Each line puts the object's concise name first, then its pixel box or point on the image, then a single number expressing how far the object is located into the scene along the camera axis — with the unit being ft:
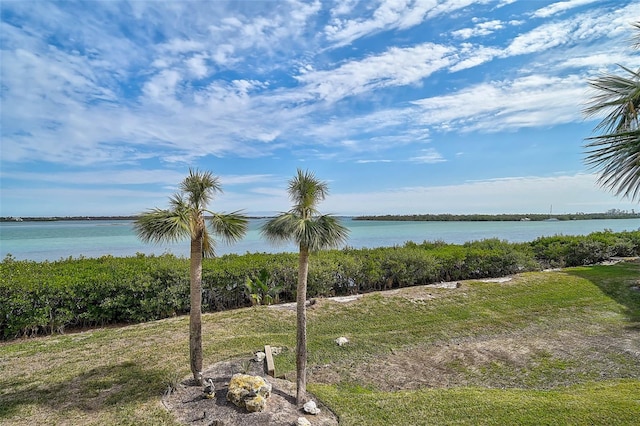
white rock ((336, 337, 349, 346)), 21.52
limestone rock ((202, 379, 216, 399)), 14.30
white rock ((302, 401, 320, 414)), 13.56
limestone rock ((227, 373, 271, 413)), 13.26
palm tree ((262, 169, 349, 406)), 13.55
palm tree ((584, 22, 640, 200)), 12.63
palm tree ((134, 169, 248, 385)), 14.11
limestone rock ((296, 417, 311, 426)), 12.32
